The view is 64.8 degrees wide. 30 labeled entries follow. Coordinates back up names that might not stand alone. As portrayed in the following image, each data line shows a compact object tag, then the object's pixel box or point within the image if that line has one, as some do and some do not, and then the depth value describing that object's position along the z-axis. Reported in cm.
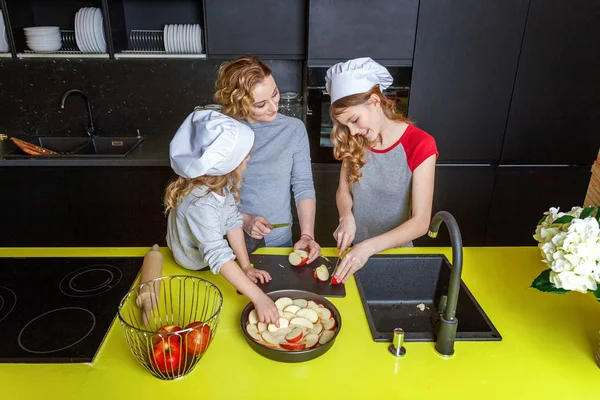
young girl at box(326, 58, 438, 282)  147
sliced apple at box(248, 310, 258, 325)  115
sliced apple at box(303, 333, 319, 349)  109
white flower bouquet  96
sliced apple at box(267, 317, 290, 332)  113
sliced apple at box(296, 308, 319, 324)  116
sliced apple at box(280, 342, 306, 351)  107
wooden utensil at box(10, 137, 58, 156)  261
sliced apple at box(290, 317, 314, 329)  114
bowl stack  263
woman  161
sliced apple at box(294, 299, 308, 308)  121
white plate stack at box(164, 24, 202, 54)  265
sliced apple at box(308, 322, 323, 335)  112
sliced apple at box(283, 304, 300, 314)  118
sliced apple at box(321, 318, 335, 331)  113
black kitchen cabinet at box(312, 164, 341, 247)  266
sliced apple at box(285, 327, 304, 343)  109
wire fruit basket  98
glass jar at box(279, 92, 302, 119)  279
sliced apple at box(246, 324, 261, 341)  111
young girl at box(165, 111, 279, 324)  117
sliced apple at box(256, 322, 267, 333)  113
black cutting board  134
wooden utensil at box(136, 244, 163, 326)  118
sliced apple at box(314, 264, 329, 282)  137
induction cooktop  111
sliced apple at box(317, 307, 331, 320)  117
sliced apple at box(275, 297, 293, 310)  120
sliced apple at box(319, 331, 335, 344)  109
